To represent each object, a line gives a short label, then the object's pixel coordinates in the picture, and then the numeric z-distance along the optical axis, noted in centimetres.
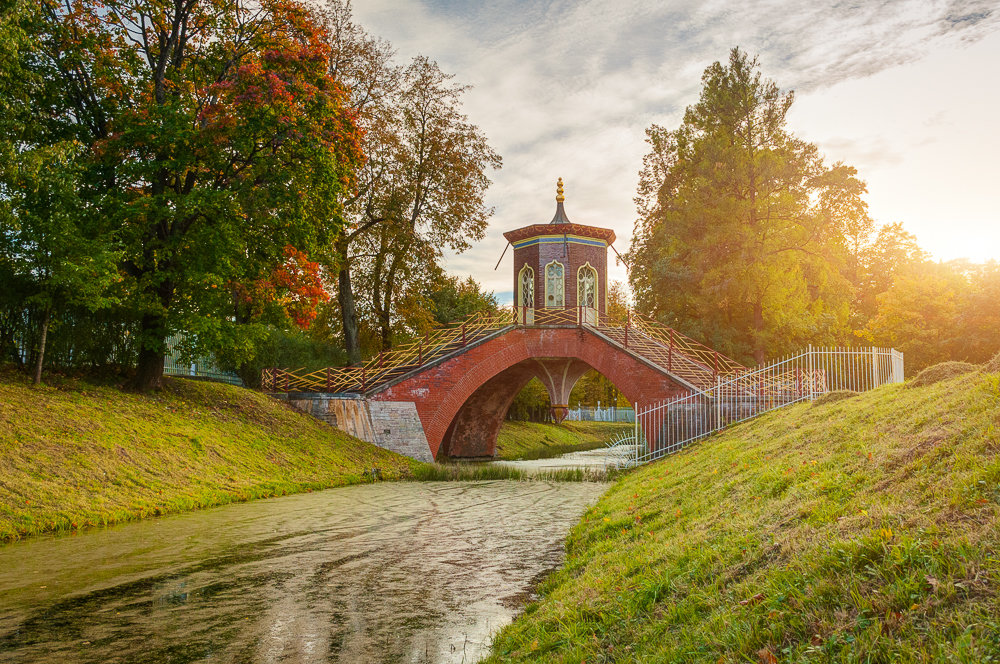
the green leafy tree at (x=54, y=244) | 1424
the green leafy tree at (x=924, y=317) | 2728
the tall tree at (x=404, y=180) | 2828
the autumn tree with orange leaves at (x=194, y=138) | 1684
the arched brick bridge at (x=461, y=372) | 2400
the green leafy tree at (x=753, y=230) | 2850
